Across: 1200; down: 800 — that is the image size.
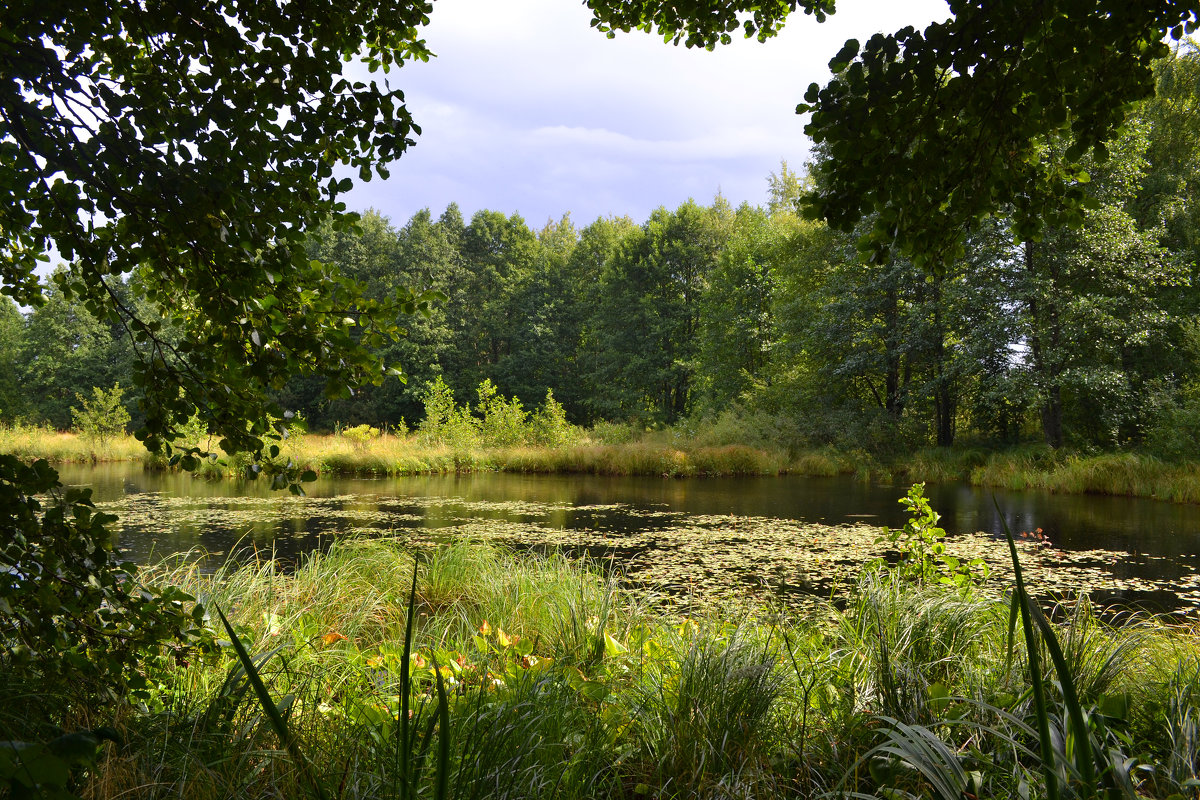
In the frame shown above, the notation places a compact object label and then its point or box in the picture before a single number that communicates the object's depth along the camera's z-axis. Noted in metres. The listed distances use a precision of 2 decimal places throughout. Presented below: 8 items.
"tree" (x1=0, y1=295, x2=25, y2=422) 37.00
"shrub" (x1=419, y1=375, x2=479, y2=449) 21.64
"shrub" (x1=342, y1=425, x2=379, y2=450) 22.47
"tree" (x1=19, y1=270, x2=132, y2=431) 36.94
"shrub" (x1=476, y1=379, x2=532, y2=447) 23.19
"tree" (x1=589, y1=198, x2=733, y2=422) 33.88
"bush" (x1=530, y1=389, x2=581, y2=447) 23.72
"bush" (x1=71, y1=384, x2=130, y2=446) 24.84
